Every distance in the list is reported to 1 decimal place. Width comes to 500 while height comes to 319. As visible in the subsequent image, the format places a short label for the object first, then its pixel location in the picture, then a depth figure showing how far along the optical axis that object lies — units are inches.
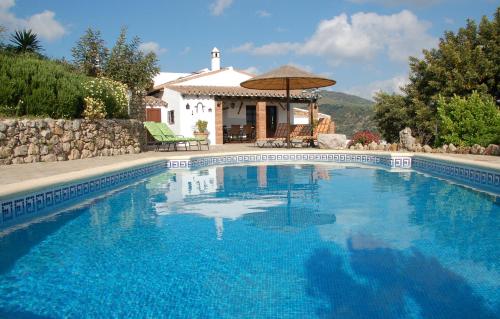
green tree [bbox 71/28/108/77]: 707.4
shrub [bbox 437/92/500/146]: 442.9
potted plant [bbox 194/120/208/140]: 725.3
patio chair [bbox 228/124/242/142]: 823.7
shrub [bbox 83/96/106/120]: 435.8
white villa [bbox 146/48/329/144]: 774.5
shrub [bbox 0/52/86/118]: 383.2
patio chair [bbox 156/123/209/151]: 547.5
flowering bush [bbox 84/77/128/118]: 458.9
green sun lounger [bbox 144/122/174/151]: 545.3
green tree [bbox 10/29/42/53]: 596.1
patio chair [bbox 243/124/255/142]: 835.6
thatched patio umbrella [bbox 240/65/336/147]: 511.8
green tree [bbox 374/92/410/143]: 666.2
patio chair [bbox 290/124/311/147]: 620.7
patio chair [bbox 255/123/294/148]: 624.7
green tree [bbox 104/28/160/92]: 704.4
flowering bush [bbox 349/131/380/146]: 568.6
